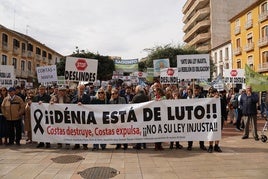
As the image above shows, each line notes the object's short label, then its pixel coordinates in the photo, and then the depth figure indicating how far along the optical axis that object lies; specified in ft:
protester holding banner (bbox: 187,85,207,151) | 29.20
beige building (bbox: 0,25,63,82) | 160.15
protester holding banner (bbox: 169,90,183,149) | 30.11
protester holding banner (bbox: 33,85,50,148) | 32.16
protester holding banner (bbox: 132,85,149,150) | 29.99
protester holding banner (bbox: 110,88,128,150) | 31.17
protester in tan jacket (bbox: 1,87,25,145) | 32.50
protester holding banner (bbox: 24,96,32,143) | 32.96
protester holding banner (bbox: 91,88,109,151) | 30.80
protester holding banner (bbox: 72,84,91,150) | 30.96
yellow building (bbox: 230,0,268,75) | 131.23
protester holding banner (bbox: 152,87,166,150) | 29.49
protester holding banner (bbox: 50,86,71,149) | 31.50
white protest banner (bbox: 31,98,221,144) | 28.86
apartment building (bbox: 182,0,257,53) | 196.65
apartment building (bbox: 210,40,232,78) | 165.81
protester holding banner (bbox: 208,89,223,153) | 28.37
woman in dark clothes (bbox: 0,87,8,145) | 33.01
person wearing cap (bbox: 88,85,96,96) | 42.22
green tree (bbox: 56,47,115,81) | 192.75
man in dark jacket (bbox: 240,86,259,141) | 34.71
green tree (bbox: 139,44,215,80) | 147.67
